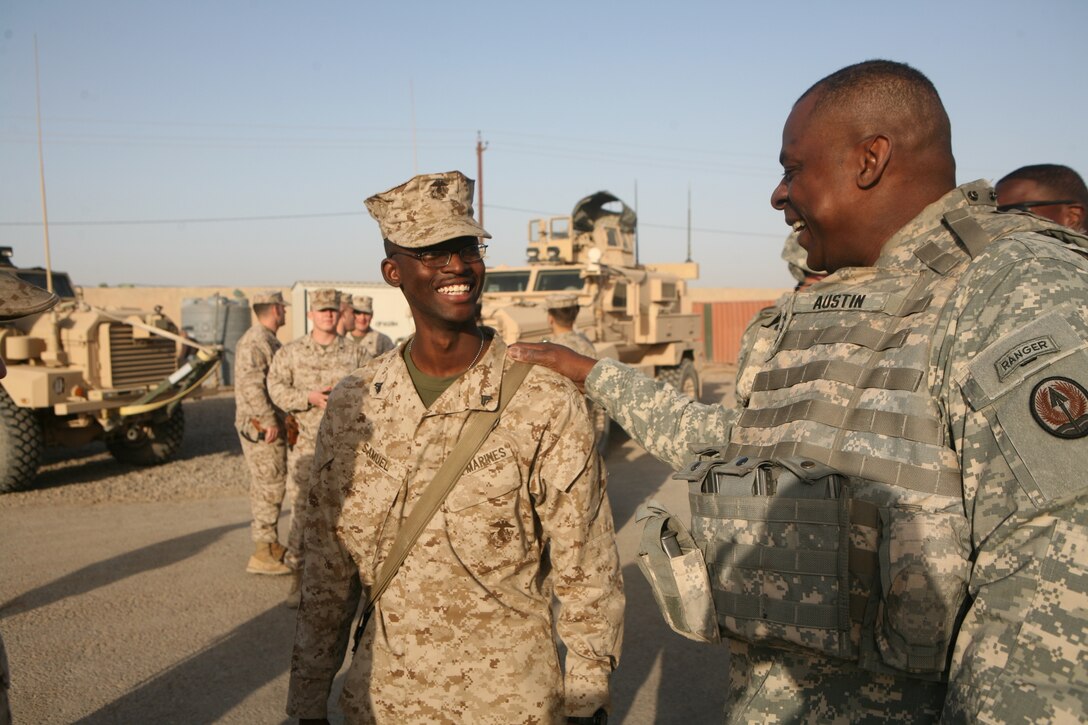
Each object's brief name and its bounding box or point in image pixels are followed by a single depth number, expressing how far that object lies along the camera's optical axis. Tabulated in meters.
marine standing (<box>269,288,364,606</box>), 5.38
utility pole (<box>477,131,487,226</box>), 28.45
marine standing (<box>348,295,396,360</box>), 8.09
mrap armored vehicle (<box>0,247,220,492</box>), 8.26
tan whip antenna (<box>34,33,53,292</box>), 9.05
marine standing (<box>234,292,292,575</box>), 5.85
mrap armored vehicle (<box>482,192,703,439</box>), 10.52
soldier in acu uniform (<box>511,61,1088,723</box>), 1.05
